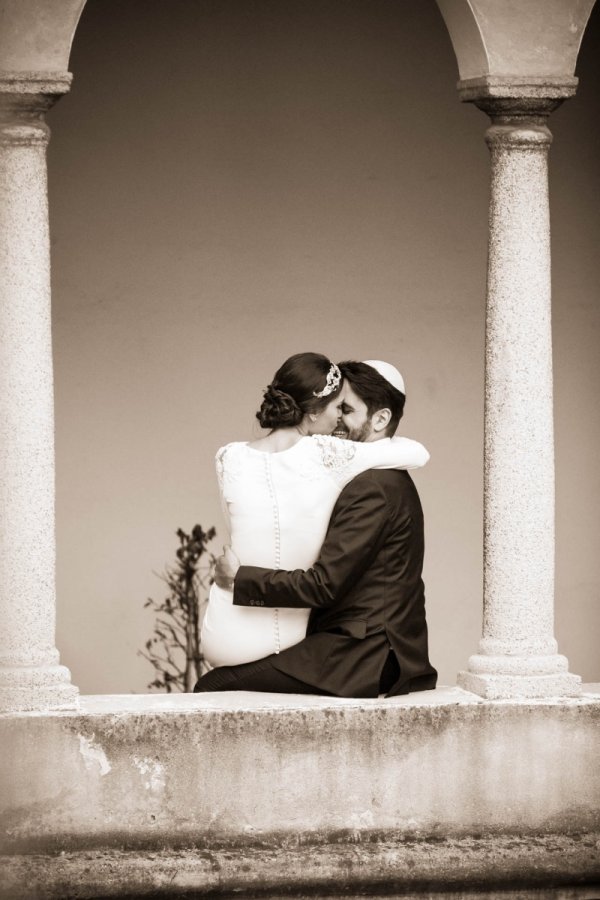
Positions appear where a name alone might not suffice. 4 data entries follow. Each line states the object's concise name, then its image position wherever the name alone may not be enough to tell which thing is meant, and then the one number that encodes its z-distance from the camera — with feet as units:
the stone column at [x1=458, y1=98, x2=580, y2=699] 35.95
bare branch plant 48.44
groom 34.12
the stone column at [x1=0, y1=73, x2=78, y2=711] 34.19
